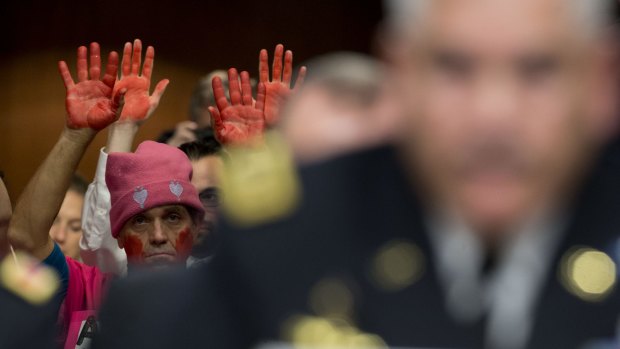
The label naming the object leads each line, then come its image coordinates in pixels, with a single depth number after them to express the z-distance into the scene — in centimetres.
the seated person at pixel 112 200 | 769
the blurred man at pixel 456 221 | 310
